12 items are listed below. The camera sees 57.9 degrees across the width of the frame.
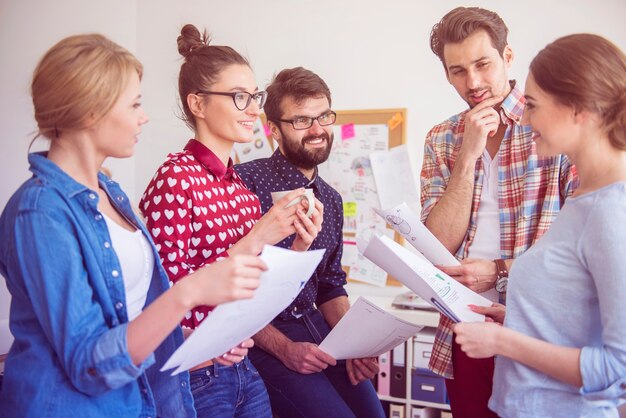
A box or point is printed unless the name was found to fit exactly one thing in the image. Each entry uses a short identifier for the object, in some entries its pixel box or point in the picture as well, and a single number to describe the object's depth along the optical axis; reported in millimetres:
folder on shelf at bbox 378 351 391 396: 2576
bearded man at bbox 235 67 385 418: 1718
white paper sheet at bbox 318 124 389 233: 2930
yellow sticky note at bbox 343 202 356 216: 2973
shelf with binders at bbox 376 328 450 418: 2523
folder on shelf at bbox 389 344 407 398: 2559
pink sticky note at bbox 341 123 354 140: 2965
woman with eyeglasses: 1329
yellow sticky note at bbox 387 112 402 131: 2877
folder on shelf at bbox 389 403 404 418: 2578
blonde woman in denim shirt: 874
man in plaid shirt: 1436
